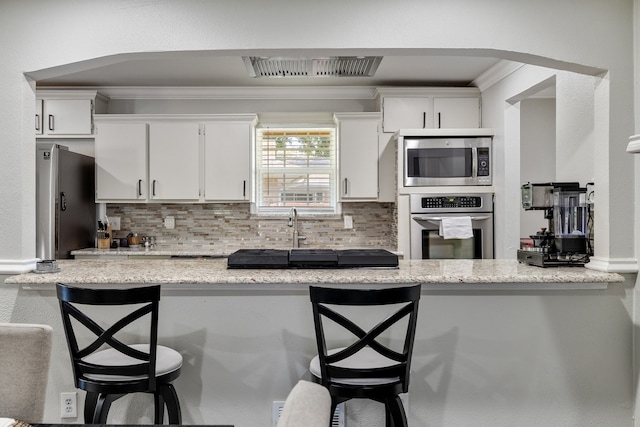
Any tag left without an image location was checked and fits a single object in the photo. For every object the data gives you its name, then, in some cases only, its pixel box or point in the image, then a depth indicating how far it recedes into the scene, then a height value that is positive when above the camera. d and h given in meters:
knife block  4.44 -0.28
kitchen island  2.32 -0.68
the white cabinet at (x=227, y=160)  4.43 +0.46
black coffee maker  2.53 -0.07
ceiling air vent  2.80 +0.88
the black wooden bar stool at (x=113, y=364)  1.78 -0.59
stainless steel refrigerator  3.80 +0.08
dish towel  3.94 -0.14
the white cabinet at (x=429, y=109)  4.40 +0.92
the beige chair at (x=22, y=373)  1.44 -0.49
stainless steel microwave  4.04 +0.40
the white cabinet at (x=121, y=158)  4.41 +0.48
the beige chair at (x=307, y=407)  0.84 -0.36
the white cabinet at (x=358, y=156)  4.42 +0.50
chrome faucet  4.66 -0.14
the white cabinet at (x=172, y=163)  4.43 +0.43
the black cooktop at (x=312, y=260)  2.38 -0.25
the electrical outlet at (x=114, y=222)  4.74 -0.11
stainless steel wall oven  3.99 -0.11
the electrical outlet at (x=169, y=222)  4.74 -0.11
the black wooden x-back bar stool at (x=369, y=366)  1.75 -0.57
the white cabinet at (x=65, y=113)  4.37 +0.88
